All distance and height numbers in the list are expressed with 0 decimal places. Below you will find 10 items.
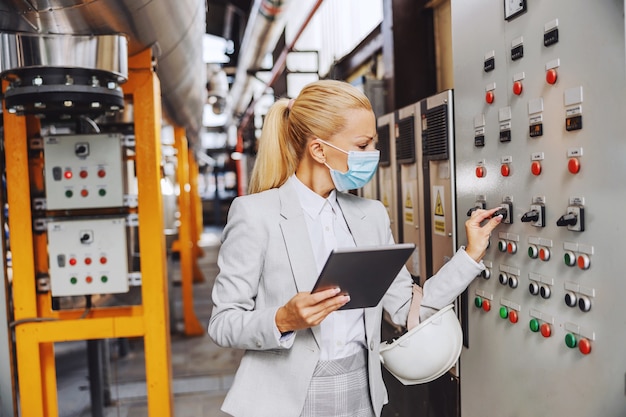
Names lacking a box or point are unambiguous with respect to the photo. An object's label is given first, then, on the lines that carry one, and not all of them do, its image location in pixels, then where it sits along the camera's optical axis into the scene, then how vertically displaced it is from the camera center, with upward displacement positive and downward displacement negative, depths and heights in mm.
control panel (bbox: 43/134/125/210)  3252 +183
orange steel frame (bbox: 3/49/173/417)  3230 -488
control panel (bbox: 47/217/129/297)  3279 -306
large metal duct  2178 +786
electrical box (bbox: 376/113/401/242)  3539 +130
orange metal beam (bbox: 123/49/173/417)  3330 -208
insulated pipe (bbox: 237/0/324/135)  6099 +1790
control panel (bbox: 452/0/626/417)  1625 -41
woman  1675 -188
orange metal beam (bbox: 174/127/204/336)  6871 -476
